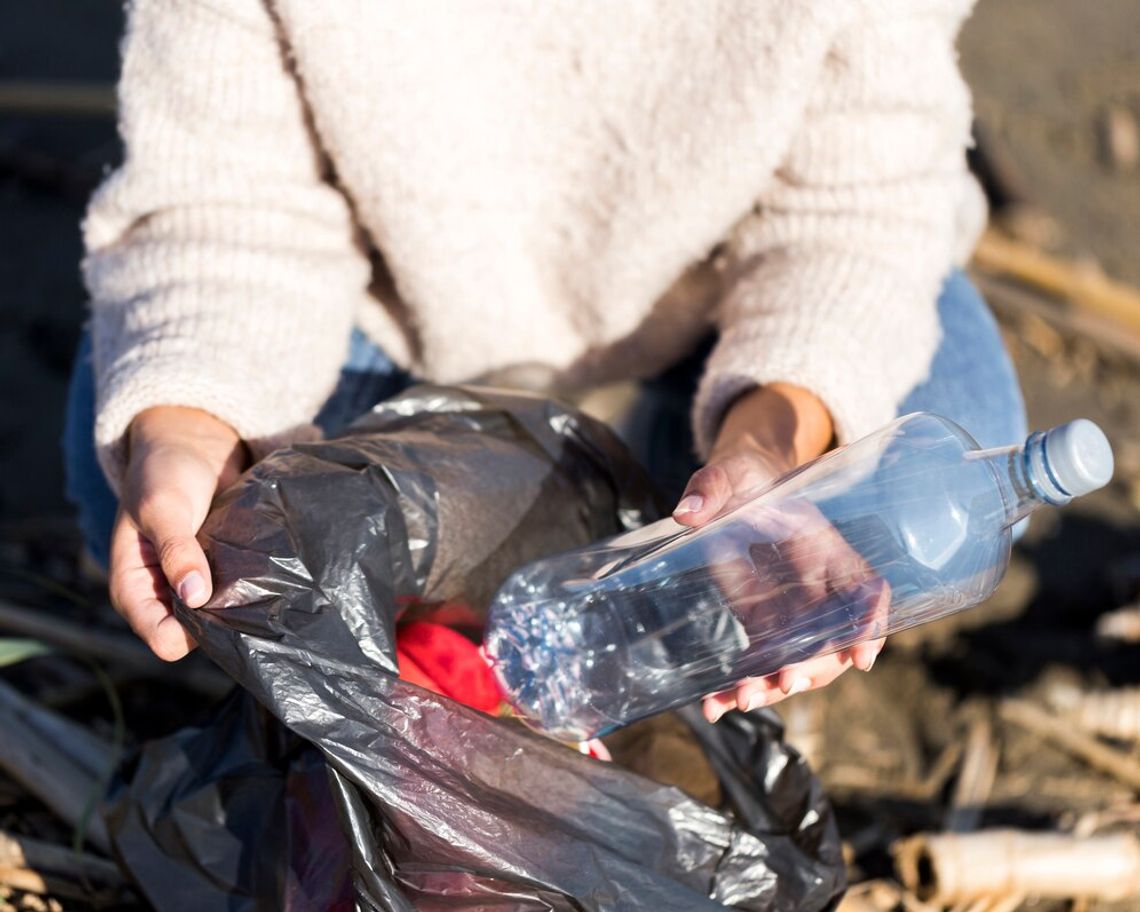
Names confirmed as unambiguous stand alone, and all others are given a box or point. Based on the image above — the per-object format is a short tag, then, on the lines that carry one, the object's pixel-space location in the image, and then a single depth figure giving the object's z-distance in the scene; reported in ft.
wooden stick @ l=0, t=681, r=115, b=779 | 5.69
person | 4.77
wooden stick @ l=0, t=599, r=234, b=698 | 6.63
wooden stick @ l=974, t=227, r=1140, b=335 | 10.00
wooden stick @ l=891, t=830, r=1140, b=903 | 5.69
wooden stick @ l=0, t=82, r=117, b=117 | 11.42
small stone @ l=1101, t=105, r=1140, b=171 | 12.51
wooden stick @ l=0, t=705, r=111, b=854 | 5.46
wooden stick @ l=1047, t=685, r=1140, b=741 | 7.16
